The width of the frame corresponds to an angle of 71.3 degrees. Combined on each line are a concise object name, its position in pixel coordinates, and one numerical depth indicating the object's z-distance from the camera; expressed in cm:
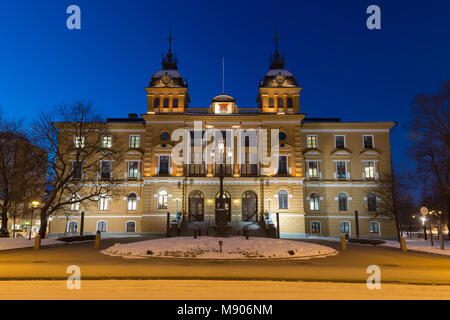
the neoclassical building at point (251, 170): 3947
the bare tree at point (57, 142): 2825
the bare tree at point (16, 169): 3156
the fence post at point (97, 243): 2218
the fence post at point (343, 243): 2330
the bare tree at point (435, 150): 2789
